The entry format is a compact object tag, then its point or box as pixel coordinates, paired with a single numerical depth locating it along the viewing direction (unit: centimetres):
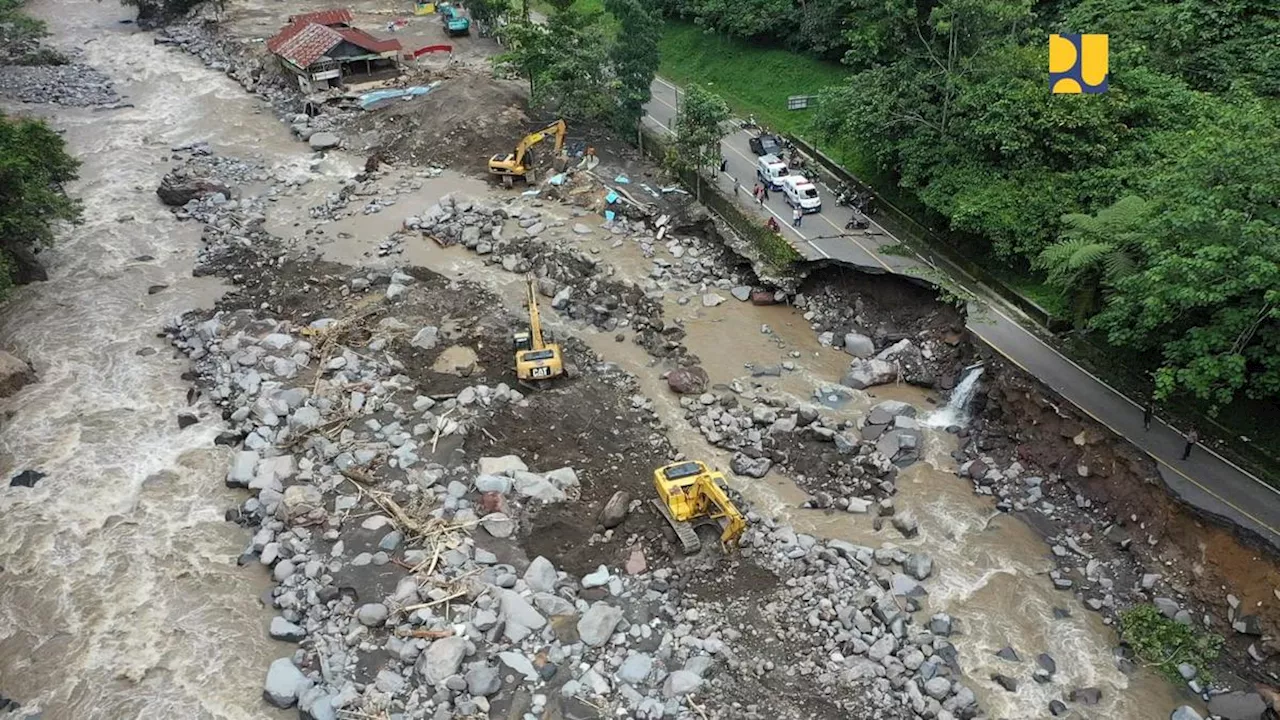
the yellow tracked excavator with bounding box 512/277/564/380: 2392
